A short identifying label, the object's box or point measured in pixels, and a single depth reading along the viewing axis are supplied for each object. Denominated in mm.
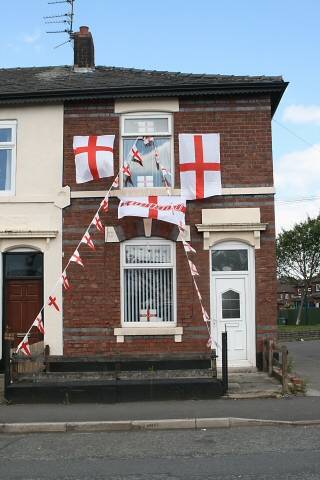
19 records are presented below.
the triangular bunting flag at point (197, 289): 13342
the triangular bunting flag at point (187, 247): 13307
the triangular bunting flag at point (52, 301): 12278
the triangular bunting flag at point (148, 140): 14133
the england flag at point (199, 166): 13734
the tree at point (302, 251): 42906
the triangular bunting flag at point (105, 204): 13305
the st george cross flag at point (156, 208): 13281
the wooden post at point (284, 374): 11195
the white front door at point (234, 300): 13758
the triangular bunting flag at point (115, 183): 13556
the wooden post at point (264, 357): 13264
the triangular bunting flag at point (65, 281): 12987
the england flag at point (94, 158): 13703
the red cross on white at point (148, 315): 13883
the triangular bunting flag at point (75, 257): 12491
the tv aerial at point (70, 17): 19681
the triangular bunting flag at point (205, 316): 13175
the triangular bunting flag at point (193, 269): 13281
